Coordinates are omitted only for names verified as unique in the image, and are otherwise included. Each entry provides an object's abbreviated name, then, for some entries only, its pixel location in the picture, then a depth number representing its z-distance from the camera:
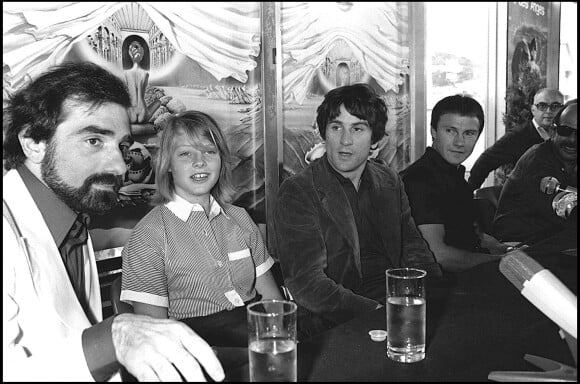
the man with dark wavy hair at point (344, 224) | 2.27
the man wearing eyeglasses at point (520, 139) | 4.36
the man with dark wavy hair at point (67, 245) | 1.04
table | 1.15
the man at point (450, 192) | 2.70
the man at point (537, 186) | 3.05
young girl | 2.04
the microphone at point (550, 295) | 1.09
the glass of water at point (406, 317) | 1.22
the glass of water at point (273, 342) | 1.04
